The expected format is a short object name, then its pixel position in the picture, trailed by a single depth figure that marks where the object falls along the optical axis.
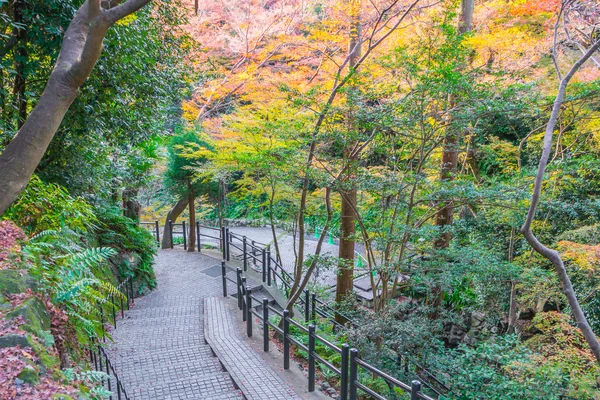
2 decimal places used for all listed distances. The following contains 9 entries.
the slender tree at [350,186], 6.64
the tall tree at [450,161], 8.09
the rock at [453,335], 9.54
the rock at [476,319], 9.49
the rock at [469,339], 8.90
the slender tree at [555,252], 4.23
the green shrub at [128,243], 8.30
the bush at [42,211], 4.29
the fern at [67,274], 3.04
